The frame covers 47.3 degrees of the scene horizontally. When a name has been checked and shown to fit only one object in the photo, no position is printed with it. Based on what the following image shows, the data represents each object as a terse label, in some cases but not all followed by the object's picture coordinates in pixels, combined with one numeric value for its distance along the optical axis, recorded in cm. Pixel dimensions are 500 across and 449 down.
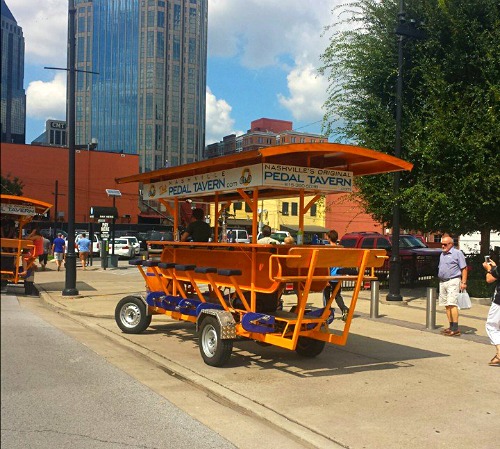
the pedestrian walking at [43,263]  2420
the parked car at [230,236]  1004
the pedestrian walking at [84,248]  2698
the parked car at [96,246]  3825
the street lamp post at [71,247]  1480
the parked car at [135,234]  4364
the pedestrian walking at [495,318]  791
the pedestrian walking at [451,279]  1014
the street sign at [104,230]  2794
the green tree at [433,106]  1476
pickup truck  1947
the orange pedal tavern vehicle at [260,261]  729
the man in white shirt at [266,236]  837
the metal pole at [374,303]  1238
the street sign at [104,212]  2464
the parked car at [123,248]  3806
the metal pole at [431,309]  1095
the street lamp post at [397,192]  1496
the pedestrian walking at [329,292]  1136
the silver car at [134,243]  3919
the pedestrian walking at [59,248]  2517
